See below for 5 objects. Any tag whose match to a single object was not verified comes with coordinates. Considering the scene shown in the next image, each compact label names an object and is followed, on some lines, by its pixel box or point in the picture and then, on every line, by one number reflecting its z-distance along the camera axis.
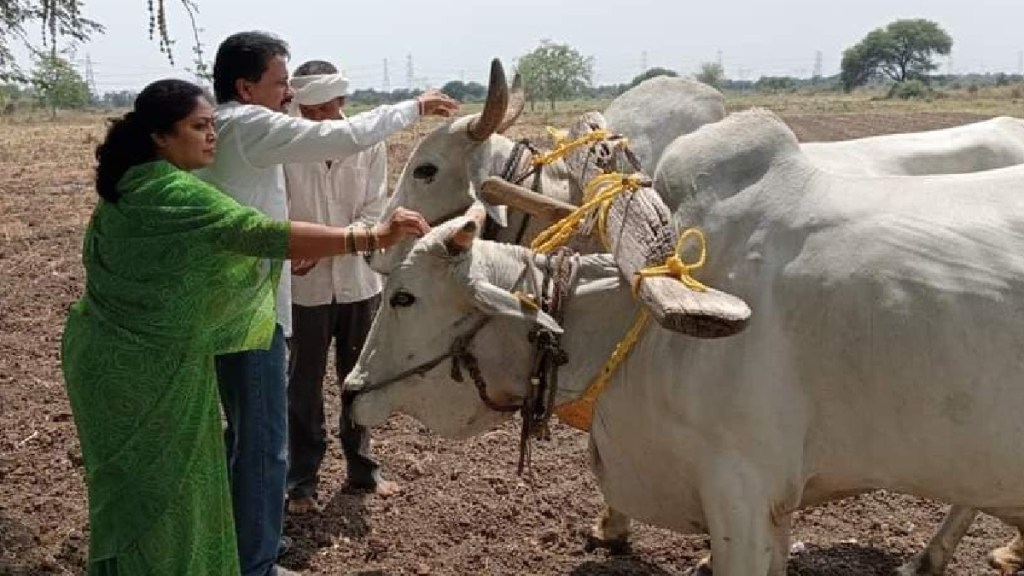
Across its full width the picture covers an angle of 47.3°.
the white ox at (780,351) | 2.74
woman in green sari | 2.68
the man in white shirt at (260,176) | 3.24
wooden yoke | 2.50
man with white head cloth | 4.41
